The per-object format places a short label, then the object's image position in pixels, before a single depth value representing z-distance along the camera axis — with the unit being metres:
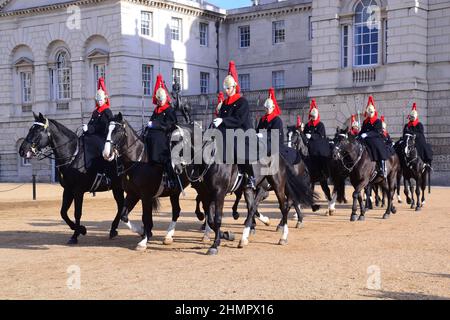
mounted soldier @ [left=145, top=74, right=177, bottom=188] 12.07
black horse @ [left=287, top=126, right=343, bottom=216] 16.86
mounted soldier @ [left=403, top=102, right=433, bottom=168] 19.91
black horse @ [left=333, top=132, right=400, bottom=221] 16.70
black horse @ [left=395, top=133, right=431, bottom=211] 19.42
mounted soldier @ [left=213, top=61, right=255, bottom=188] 11.98
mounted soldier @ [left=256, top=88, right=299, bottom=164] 13.72
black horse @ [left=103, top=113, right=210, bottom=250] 11.98
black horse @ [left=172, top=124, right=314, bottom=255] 11.73
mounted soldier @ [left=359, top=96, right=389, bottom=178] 17.28
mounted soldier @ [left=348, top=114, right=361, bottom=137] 21.36
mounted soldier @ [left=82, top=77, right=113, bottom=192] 13.24
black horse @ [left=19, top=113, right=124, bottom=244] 12.85
